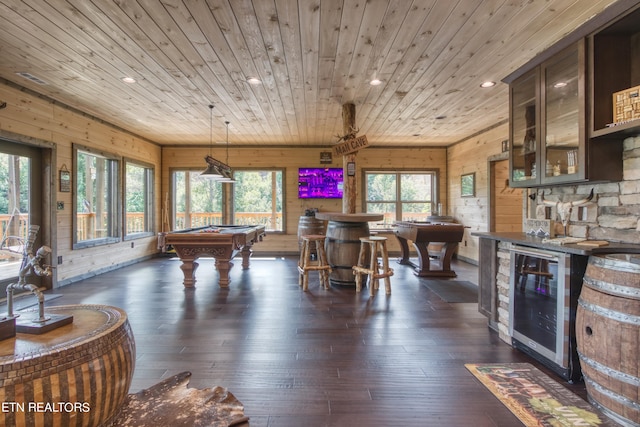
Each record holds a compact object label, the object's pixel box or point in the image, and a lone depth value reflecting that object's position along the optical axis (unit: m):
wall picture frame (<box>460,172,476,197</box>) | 6.53
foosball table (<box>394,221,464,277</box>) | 5.26
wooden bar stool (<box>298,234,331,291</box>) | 4.48
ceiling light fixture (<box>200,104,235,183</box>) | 4.90
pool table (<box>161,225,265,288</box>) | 4.34
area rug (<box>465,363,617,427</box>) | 1.72
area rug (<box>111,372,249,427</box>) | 1.67
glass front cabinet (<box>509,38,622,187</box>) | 2.29
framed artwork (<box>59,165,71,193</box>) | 4.76
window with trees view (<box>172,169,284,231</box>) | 7.85
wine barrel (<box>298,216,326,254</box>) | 6.25
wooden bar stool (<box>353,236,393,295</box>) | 4.17
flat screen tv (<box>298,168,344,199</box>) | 7.74
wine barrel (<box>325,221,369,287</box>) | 4.55
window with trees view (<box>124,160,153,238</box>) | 6.60
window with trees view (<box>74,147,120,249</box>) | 5.32
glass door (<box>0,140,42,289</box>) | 4.10
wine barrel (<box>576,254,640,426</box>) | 1.58
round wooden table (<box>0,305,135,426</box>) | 1.12
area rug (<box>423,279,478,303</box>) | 4.06
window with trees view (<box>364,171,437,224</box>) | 7.94
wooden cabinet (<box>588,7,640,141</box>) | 2.19
